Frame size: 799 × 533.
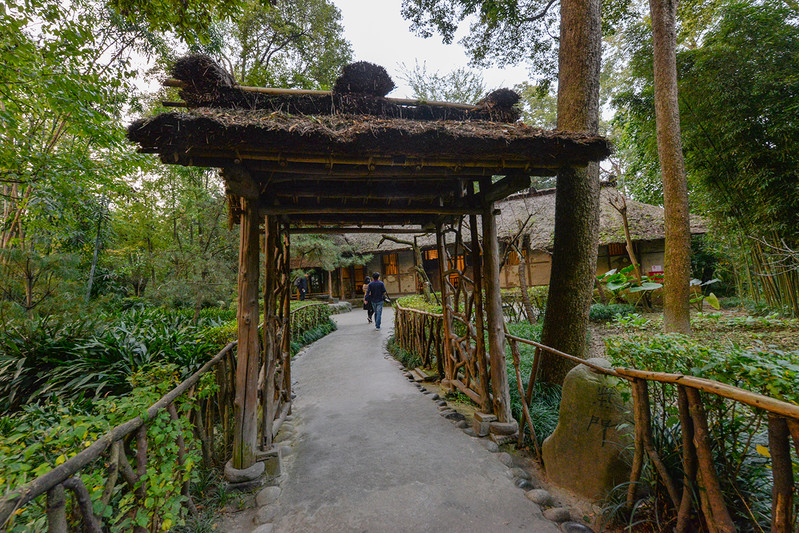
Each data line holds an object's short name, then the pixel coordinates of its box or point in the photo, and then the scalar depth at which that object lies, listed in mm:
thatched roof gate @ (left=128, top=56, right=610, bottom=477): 2330
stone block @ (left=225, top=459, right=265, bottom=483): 2660
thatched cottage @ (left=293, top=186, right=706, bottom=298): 12336
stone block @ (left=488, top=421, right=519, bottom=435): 3291
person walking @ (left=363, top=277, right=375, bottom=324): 11216
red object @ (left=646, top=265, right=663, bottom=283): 12242
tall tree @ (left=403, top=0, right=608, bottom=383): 3707
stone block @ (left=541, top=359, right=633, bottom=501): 2217
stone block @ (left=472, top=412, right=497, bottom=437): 3401
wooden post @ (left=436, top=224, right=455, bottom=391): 4636
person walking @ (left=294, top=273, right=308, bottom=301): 16672
